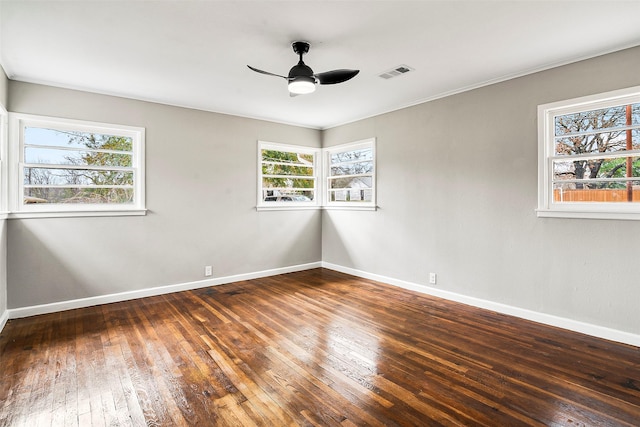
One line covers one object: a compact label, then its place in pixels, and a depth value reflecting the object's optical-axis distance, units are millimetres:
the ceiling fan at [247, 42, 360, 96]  2861
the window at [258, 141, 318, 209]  5676
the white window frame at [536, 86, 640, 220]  3004
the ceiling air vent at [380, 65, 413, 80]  3477
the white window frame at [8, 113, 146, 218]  3689
